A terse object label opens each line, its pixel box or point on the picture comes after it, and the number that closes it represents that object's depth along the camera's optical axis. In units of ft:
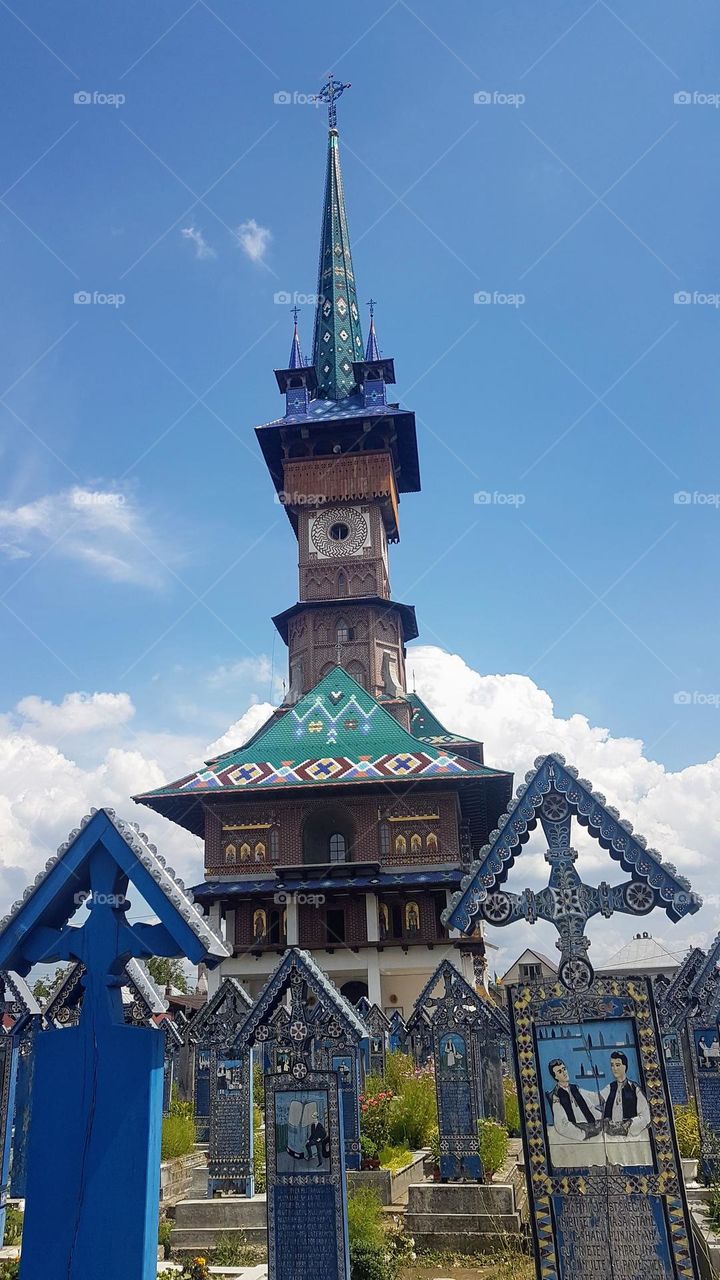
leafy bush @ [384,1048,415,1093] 57.00
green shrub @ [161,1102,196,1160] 49.24
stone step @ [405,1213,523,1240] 34.96
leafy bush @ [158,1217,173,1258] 34.78
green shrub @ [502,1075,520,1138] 57.88
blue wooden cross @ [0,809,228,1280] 18.43
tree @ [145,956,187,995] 184.08
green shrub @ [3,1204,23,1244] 34.58
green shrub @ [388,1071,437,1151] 49.39
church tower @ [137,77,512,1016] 111.45
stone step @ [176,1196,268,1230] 35.73
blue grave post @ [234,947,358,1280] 25.35
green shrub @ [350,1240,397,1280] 27.78
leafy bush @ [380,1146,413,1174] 43.93
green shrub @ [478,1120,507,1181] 40.81
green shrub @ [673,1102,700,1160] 44.29
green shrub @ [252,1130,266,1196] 42.29
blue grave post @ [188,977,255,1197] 40.60
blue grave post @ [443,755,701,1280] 21.59
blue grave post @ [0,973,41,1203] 37.47
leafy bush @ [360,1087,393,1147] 47.44
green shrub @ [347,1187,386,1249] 28.50
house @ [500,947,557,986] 232.32
